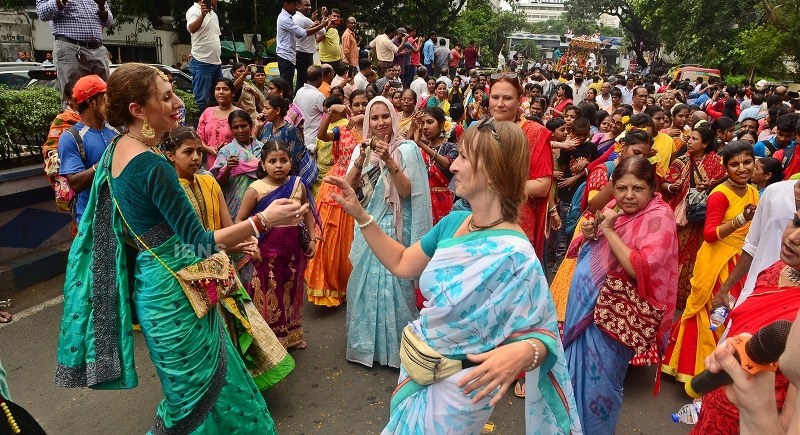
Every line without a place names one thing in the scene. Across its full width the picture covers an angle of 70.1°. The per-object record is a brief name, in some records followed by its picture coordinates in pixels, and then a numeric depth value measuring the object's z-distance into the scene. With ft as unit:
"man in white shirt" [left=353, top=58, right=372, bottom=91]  31.27
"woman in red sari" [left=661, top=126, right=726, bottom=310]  15.23
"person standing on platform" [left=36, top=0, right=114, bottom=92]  19.06
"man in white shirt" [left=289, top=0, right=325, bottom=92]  29.11
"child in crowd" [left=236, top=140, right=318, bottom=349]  12.35
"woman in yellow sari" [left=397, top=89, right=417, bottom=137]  19.26
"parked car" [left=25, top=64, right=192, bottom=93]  29.71
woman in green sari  7.28
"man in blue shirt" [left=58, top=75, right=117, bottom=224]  12.49
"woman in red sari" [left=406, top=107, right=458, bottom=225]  15.62
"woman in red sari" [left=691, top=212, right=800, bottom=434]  5.97
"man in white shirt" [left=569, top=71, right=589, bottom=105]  42.14
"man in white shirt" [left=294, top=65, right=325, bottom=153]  21.15
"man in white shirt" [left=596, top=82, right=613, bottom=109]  36.79
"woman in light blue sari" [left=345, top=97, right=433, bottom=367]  12.34
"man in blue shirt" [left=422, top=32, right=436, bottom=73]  56.08
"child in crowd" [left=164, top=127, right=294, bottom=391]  9.85
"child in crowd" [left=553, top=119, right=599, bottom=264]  18.53
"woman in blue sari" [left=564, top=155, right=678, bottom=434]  9.25
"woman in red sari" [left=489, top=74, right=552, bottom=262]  11.53
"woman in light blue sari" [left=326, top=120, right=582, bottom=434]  6.02
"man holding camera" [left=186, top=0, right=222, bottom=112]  23.34
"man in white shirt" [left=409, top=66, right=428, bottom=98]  34.24
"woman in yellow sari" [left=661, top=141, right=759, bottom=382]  12.31
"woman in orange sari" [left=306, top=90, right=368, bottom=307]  15.67
